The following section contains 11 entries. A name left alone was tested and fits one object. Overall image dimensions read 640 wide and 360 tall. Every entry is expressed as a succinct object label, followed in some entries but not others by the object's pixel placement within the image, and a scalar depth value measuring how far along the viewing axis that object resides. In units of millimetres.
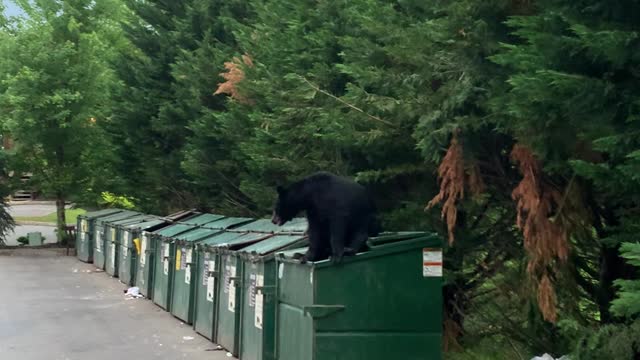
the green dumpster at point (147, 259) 17078
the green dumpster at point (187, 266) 13672
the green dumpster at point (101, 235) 23438
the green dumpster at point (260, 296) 9445
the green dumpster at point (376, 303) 7844
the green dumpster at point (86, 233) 25844
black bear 7914
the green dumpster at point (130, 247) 18359
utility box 32312
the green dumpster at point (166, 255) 15289
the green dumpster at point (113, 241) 21250
